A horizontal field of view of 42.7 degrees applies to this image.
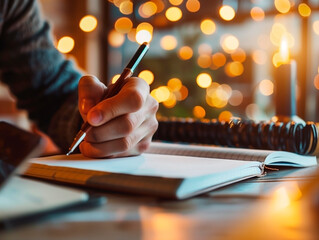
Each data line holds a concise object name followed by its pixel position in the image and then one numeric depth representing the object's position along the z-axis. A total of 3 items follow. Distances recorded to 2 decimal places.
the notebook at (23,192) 0.34
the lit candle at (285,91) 0.95
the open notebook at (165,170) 0.45
